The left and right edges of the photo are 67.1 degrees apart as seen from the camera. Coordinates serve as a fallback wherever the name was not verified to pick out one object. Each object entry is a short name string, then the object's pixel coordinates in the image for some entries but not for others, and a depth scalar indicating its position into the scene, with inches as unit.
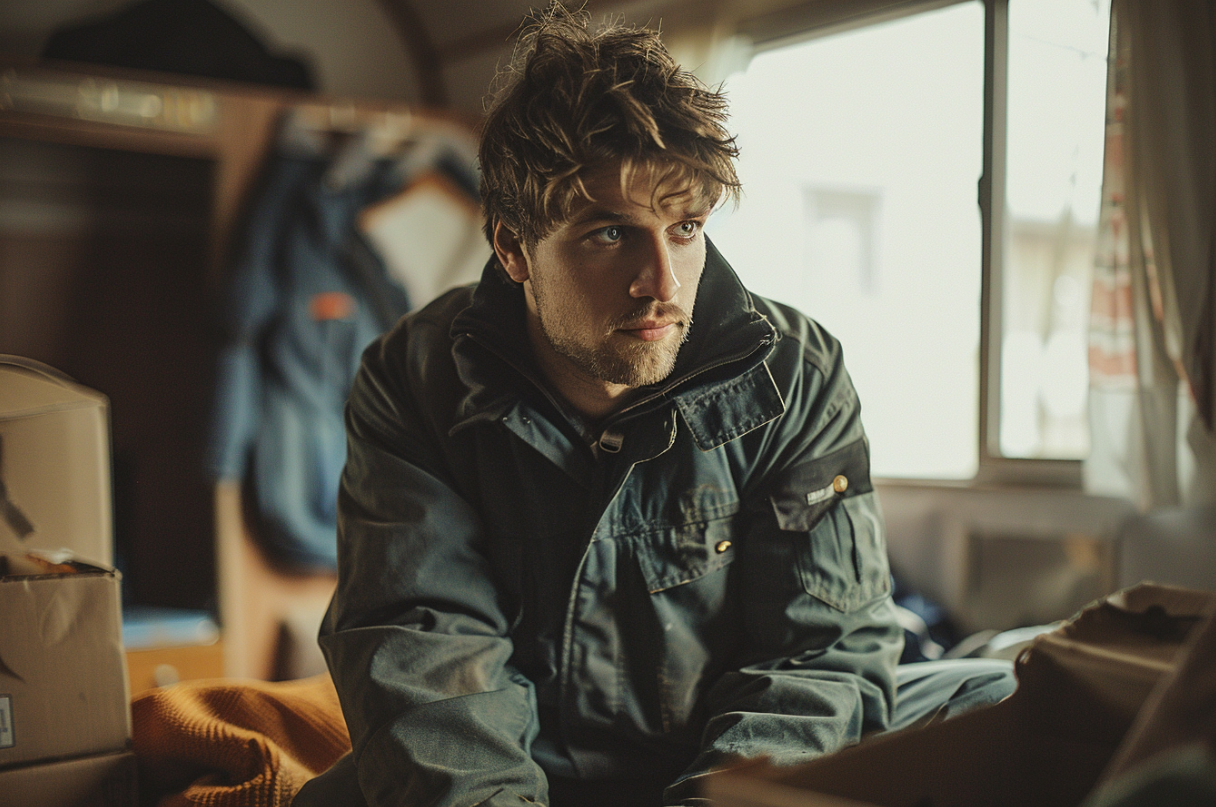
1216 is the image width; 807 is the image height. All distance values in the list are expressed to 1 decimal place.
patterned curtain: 58.6
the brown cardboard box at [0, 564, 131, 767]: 35.9
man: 36.3
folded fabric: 38.2
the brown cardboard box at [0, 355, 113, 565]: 44.8
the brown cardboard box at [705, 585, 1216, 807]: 22.5
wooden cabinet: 83.6
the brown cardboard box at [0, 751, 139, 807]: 35.3
